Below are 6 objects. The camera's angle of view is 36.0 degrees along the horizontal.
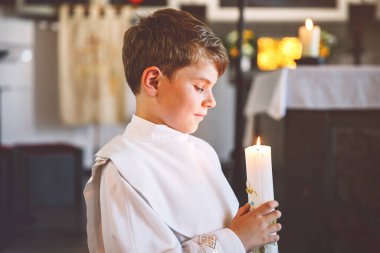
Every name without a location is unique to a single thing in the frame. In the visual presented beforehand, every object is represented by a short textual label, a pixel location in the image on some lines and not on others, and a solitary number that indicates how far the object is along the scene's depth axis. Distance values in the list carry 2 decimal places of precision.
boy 0.98
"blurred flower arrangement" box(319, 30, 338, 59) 5.23
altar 2.07
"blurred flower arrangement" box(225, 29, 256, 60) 5.23
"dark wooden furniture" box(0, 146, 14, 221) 3.66
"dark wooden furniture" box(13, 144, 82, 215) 3.96
